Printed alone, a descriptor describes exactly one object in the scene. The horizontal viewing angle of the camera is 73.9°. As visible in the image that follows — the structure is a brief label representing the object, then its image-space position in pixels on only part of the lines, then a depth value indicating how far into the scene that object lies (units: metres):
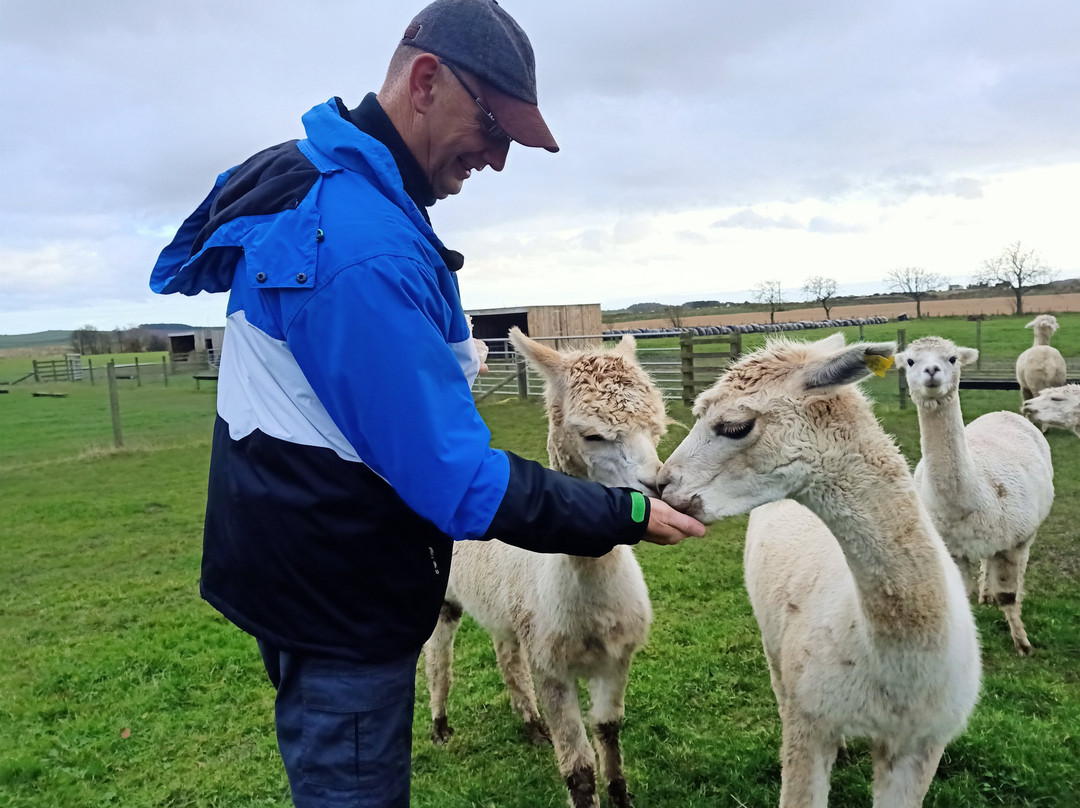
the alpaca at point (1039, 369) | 11.80
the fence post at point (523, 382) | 19.11
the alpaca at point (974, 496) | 4.95
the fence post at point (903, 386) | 13.23
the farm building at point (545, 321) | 25.30
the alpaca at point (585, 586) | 2.58
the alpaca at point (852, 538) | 2.26
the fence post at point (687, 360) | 16.28
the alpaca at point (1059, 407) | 6.74
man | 1.35
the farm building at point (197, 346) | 35.62
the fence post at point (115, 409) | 14.45
